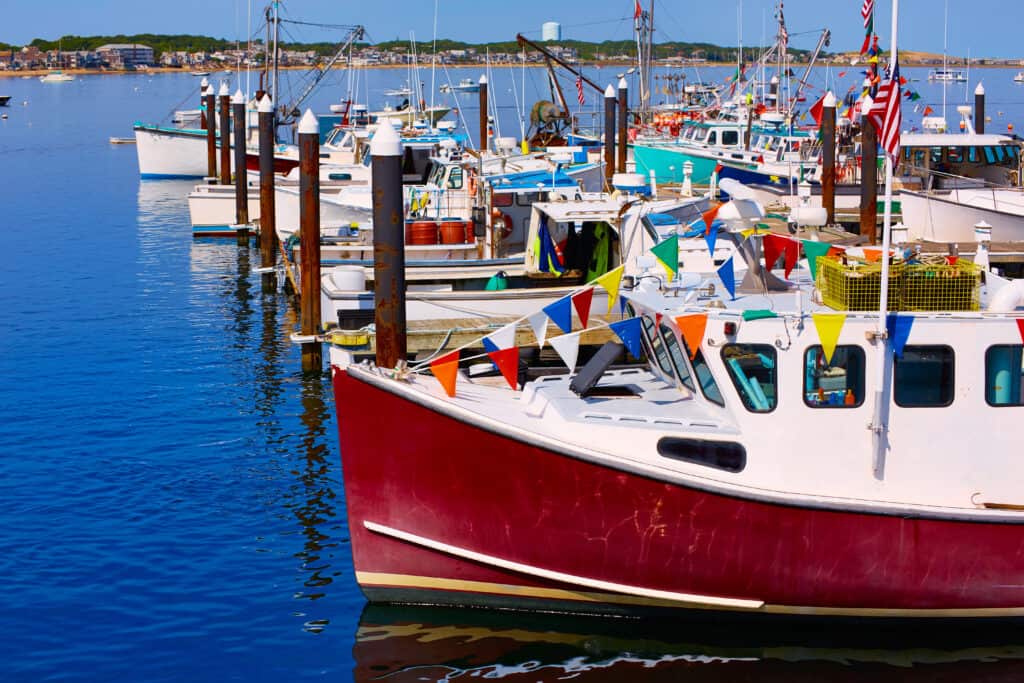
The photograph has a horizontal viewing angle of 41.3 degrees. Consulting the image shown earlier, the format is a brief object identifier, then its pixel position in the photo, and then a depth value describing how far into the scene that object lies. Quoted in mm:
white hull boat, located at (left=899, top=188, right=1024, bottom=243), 25312
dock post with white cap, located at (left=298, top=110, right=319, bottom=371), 21969
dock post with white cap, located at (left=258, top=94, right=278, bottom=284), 29188
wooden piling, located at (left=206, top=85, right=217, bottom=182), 47406
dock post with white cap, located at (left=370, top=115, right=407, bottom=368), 13414
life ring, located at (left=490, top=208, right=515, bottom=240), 26250
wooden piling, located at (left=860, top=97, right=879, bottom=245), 24406
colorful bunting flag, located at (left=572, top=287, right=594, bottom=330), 13305
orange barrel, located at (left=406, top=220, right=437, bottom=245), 27031
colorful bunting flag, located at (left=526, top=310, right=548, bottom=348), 12875
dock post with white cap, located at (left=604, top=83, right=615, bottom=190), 35250
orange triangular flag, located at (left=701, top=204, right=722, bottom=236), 15988
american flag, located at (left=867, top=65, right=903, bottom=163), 11734
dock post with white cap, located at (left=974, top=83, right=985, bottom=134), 35812
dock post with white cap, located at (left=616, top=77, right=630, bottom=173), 36219
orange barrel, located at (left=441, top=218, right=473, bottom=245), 27359
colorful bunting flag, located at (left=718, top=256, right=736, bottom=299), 12898
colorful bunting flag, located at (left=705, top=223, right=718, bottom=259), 14891
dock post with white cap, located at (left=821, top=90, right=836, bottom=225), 27438
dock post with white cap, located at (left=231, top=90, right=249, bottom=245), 36562
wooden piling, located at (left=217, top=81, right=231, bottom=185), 42375
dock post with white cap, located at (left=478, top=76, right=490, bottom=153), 43344
